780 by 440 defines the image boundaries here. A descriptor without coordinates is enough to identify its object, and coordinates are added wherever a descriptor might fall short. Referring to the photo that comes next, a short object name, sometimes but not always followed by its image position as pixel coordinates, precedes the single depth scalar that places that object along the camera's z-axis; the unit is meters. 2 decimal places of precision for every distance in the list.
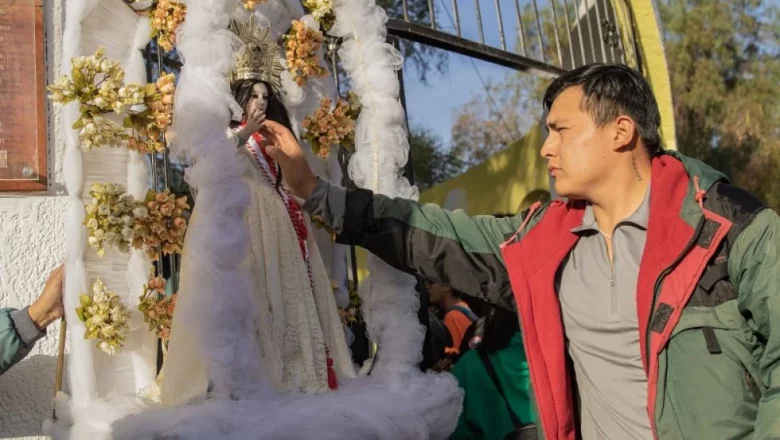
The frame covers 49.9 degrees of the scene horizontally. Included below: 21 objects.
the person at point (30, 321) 2.64
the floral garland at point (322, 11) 3.06
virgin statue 2.52
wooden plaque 2.98
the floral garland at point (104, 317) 2.41
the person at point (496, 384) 3.55
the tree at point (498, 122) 12.47
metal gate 3.37
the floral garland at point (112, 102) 2.47
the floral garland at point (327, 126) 2.99
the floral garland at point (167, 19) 2.56
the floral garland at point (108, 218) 2.46
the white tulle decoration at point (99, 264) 2.41
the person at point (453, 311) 5.47
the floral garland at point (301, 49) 2.97
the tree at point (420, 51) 7.53
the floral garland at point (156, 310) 2.54
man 1.90
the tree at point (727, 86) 12.45
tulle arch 2.26
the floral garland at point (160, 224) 2.56
